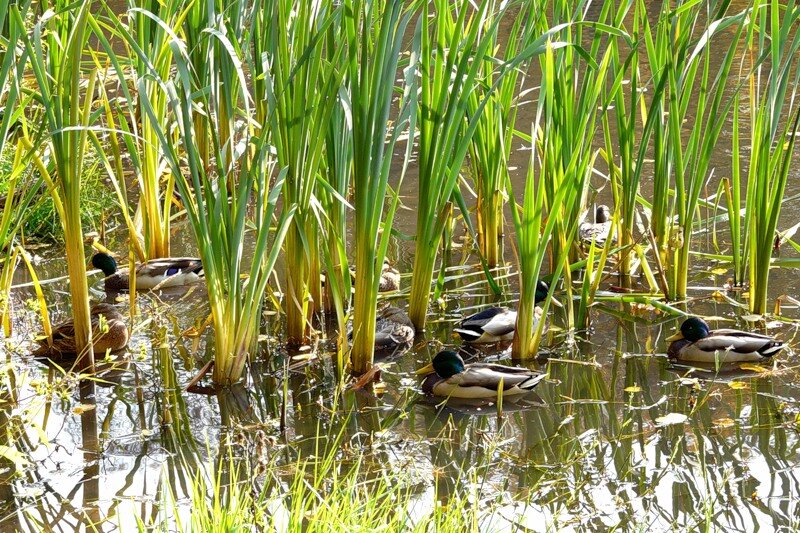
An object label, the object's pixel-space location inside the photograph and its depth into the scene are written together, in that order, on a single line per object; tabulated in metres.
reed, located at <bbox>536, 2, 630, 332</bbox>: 7.68
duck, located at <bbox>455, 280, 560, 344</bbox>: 8.99
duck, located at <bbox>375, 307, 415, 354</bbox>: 8.95
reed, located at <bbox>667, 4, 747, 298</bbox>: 8.35
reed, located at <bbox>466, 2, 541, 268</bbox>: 8.80
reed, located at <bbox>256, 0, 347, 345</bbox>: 7.27
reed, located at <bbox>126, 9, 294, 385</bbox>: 7.05
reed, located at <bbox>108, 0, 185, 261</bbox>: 9.09
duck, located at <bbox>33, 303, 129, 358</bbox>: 8.76
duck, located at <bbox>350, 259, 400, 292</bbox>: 10.37
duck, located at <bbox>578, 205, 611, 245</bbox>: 11.35
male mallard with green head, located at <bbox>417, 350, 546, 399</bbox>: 7.93
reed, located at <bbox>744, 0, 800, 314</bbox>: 7.96
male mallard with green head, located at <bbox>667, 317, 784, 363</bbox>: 8.21
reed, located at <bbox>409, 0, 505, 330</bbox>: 7.58
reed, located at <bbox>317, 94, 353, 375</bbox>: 7.96
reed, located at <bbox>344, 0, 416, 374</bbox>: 7.26
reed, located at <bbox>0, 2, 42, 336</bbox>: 6.62
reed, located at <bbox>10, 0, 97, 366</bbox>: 7.02
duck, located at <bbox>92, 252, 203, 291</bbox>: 10.60
